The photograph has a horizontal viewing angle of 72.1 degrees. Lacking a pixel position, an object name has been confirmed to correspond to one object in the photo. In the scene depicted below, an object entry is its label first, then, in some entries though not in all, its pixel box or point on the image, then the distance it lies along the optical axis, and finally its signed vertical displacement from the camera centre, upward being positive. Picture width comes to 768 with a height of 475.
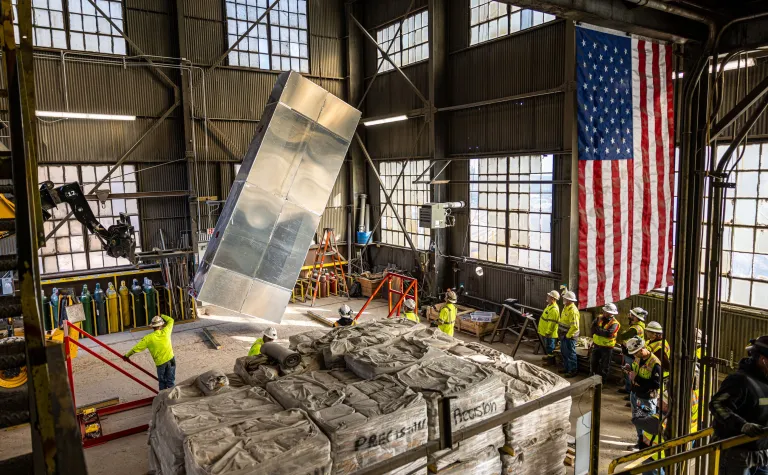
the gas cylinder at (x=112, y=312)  15.12 -3.39
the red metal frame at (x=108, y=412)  8.66 -4.06
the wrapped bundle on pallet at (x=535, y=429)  6.21 -2.93
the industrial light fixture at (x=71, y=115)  14.97 +2.29
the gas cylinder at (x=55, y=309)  14.32 -3.11
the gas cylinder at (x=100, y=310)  14.94 -3.32
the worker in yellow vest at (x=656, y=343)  7.22 -2.55
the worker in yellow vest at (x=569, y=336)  11.33 -3.26
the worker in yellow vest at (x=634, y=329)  9.80 -2.71
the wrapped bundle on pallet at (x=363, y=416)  5.14 -2.32
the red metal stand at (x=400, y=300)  12.64 -2.65
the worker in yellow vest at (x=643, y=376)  7.81 -2.86
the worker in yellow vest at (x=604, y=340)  10.59 -3.13
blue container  21.06 -1.91
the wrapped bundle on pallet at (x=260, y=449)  4.61 -2.34
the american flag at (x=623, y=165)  6.59 +0.27
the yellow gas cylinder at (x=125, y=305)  15.39 -3.26
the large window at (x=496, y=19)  14.26 +4.71
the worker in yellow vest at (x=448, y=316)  11.01 -2.67
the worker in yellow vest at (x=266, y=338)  9.16 -2.58
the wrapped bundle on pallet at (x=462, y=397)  5.73 -2.32
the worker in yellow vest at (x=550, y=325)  11.78 -3.16
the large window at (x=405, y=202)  18.53 -0.51
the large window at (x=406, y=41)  17.58 +5.15
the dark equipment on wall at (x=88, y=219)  10.17 -0.54
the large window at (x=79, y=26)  15.34 +5.01
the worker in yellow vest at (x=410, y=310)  11.05 -2.58
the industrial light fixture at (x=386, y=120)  17.80 +2.45
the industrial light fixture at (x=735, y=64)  9.85 +2.23
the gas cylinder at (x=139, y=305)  15.50 -3.29
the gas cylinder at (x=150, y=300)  15.61 -3.18
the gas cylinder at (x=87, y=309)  14.79 -3.21
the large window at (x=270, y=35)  18.42 +5.60
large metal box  10.51 -0.21
